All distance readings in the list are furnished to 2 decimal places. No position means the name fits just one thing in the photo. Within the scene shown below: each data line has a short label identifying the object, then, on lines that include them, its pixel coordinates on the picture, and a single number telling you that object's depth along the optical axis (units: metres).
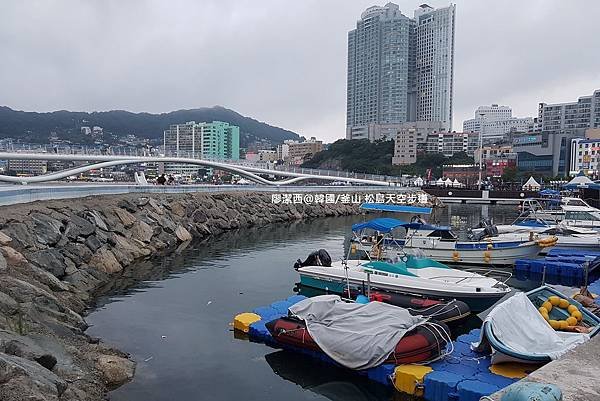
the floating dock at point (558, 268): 21.19
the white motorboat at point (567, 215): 32.41
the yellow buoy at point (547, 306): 12.45
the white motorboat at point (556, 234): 26.56
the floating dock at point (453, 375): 9.12
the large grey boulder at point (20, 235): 16.08
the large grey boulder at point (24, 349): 7.75
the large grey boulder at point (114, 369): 9.74
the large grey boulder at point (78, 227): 19.88
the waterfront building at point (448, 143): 146.62
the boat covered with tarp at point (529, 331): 9.65
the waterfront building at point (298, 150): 179.38
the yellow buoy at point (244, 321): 13.50
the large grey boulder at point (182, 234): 29.44
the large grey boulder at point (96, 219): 22.66
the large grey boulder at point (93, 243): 20.23
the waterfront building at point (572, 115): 132.00
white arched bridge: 39.84
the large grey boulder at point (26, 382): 6.36
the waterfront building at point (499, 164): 118.68
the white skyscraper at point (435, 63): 177.75
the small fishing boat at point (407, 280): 15.44
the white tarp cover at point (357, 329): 10.40
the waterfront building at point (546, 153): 107.31
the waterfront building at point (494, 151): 129.12
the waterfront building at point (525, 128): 180.79
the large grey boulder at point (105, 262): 19.36
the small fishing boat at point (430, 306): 13.29
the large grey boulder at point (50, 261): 15.47
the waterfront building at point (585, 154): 94.75
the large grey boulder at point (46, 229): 17.66
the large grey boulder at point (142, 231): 25.62
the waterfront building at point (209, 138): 163.75
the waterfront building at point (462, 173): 110.68
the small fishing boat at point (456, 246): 24.22
